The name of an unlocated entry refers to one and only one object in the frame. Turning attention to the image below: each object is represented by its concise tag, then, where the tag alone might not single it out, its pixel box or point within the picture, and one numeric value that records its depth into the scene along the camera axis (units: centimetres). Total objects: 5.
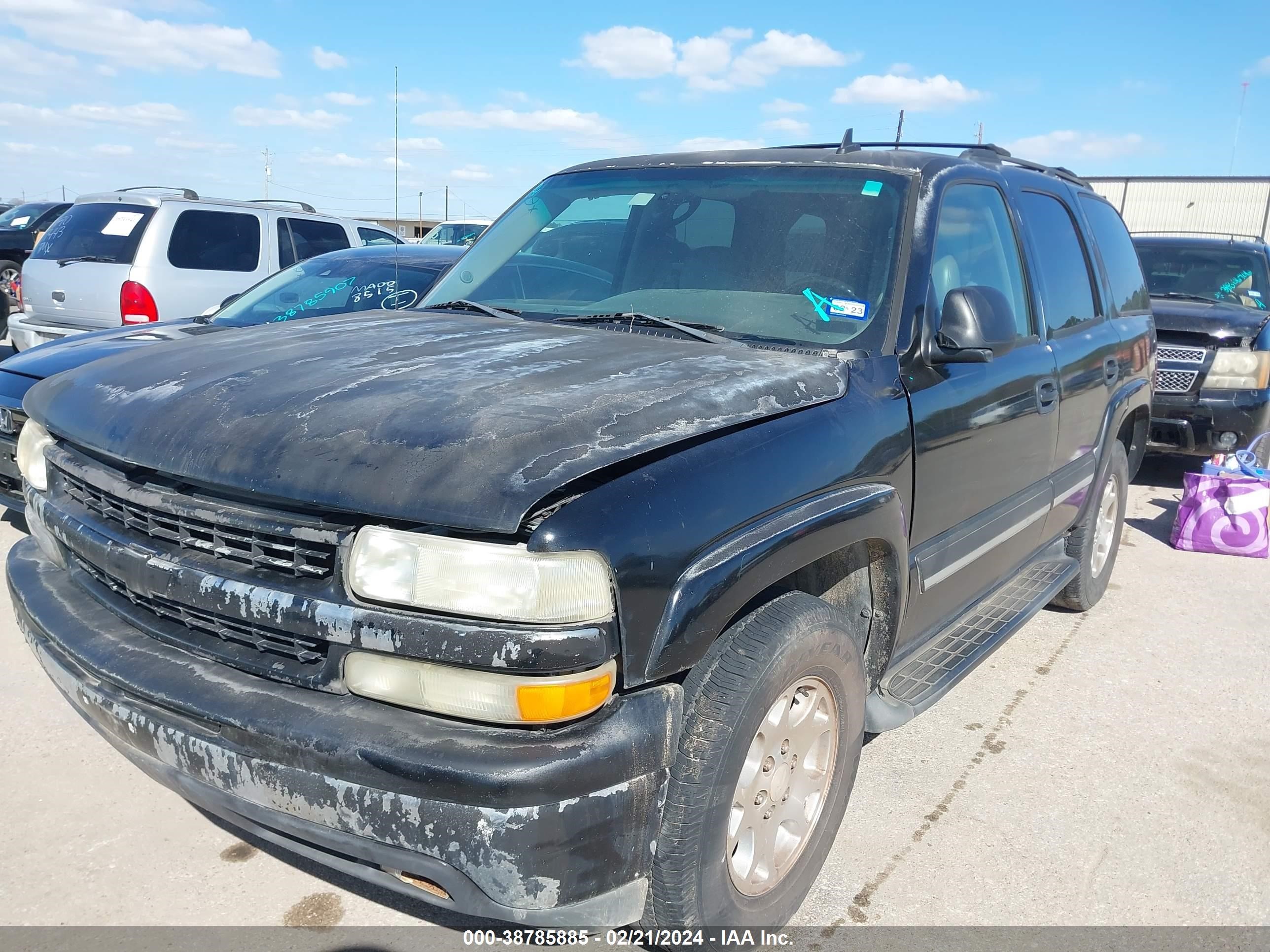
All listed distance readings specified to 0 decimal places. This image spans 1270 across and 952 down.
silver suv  795
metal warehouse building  3522
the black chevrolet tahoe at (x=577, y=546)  181
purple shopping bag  604
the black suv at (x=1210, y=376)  705
